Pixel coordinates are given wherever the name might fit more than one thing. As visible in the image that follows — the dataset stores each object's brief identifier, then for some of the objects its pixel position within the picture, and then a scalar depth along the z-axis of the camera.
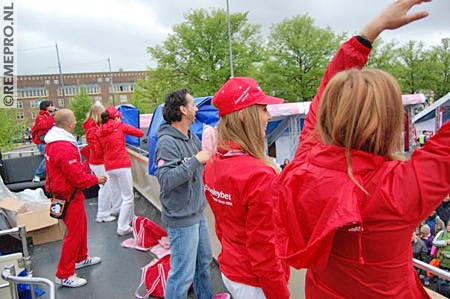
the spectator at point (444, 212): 7.43
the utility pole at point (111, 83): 72.99
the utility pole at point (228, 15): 24.34
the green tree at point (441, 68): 28.40
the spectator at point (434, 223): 7.01
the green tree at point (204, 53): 26.78
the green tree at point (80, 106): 46.53
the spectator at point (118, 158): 5.17
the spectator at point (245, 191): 1.79
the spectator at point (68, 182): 3.53
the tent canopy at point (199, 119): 3.94
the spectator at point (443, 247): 5.69
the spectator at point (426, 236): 6.42
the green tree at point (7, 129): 20.48
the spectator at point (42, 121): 6.61
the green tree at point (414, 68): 28.55
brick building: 69.88
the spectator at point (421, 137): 16.86
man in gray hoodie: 2.68
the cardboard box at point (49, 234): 5.13
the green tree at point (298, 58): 27.66
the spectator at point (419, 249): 5.65
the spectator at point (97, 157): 5.31
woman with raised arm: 0.99
